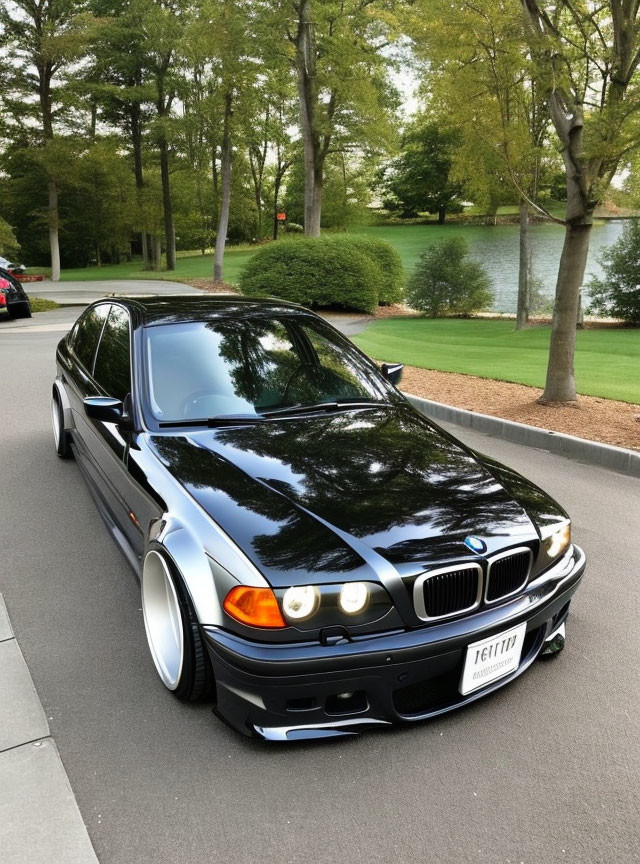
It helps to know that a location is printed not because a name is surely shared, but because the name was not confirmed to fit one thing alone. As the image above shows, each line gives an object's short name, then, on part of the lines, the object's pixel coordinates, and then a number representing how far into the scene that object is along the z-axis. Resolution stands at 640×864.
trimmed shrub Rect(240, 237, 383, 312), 19.83
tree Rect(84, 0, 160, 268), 35.75
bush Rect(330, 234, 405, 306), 21.15
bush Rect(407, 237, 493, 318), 22.80
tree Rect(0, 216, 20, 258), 23.00
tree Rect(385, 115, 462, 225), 68.19
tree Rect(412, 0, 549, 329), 7.38
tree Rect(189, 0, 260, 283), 24.73
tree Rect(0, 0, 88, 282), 29.19
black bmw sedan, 2.38
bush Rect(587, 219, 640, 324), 22.28
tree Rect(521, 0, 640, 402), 6.96
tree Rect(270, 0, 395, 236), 24.42
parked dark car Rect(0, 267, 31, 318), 17.27
